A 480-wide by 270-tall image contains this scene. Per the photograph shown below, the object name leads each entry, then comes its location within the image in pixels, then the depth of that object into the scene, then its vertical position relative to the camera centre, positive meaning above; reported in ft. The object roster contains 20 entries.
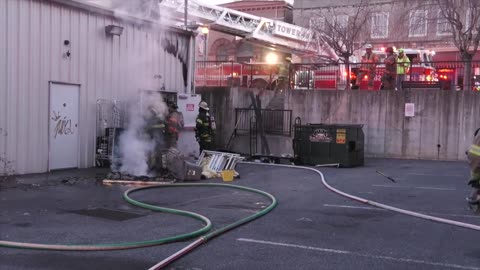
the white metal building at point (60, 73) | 39.34 +3.47
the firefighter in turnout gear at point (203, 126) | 50.65 -0.83
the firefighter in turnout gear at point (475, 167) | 19.02 -1.56
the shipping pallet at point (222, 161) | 43.04 -3.64
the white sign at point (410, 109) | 57.31 +1.51
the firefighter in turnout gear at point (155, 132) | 40.60 -1.27
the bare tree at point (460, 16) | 65.62 +13.87
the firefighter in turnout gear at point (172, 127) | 41.75 -0.84
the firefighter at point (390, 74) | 61.00 +5.64
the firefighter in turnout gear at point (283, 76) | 67.51 +5.66
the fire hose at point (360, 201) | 17.99 -4.58
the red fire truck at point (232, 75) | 71.31 +5.92
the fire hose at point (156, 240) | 19.43 -4.86
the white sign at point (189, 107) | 51.93 +0.99
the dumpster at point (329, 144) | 50.44 -2.34
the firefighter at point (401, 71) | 59.77 +5.89
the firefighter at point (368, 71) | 63.67 +6.19
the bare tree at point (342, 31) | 85.56 +15.59
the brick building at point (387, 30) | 97.03 +17.39
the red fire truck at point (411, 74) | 62.90 +5.94
